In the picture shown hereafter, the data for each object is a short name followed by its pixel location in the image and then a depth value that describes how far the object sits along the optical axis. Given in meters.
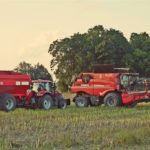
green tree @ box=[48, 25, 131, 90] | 80.94
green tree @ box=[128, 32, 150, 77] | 84.41
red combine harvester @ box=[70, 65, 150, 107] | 33.06
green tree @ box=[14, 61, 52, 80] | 104.84
